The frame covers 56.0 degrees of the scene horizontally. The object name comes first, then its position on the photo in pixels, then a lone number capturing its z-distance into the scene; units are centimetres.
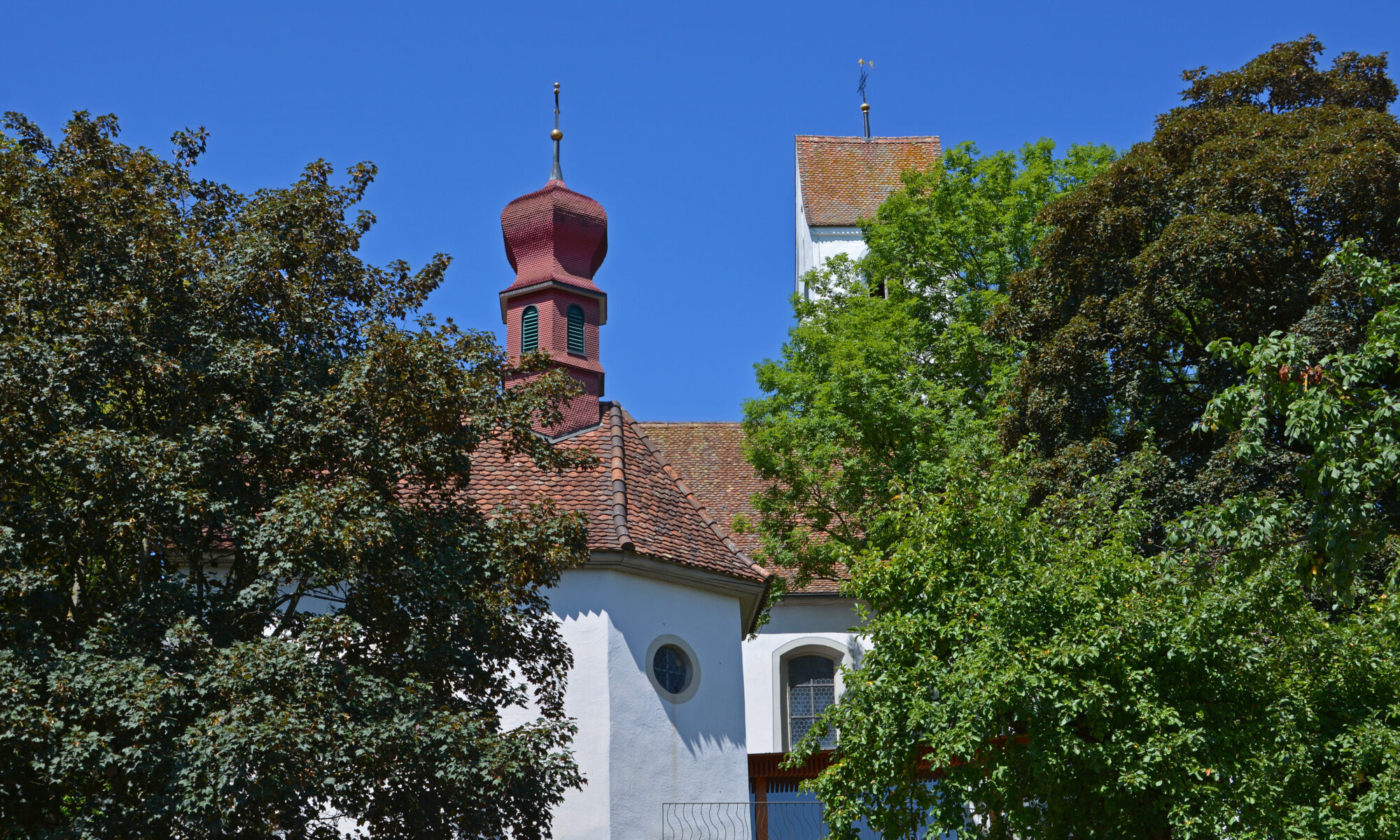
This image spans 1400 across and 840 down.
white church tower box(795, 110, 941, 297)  4209
